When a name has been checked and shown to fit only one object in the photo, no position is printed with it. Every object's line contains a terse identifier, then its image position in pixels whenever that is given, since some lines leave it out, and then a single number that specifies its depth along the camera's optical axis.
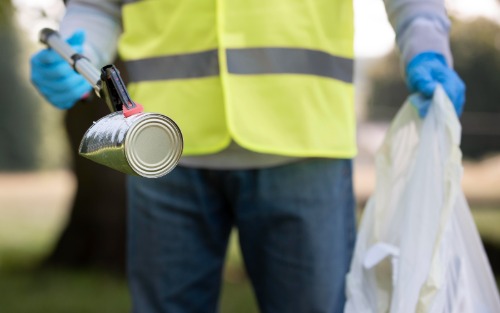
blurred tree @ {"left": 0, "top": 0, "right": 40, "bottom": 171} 10.80
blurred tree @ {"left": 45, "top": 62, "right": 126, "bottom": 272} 4.35
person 1.45
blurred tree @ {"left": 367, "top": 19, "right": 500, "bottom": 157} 8.35
